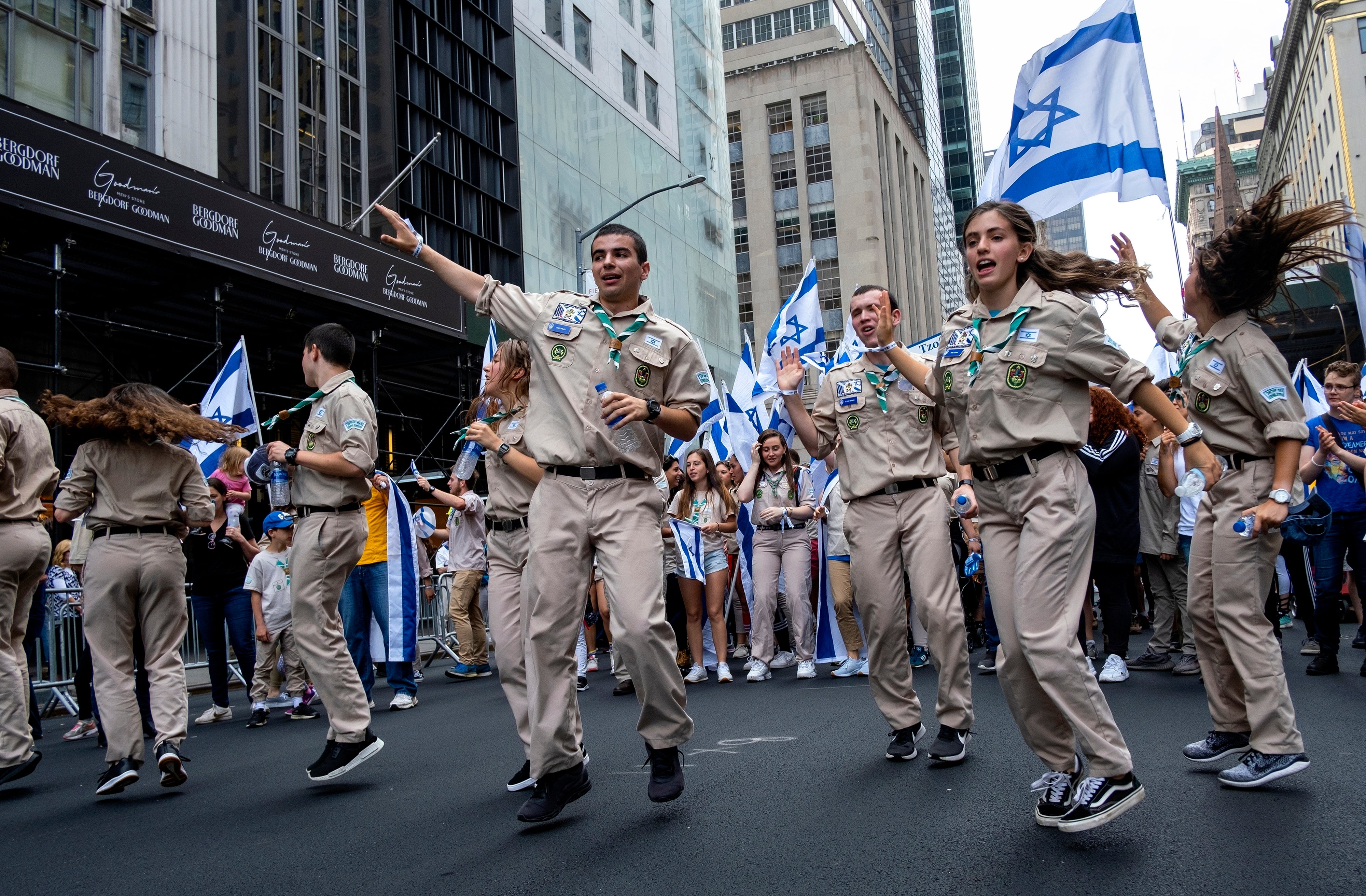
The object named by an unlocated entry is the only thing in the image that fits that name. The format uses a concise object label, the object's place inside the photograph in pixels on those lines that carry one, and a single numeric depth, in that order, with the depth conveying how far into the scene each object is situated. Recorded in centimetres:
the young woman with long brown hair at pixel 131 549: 523
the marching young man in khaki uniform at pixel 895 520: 493
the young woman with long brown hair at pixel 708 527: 941
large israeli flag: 755
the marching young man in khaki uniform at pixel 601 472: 405
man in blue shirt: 684
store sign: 1452
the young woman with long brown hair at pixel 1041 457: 350
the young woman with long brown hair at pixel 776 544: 912
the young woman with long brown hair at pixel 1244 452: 409
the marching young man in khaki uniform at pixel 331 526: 500
